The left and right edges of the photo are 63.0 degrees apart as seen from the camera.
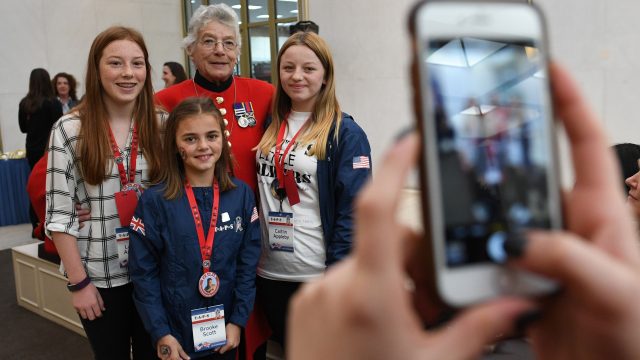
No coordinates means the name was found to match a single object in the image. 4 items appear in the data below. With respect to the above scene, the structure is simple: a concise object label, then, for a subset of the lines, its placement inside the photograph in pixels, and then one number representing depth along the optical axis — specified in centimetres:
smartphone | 54
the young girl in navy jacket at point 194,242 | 208
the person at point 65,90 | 761
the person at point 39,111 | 677
